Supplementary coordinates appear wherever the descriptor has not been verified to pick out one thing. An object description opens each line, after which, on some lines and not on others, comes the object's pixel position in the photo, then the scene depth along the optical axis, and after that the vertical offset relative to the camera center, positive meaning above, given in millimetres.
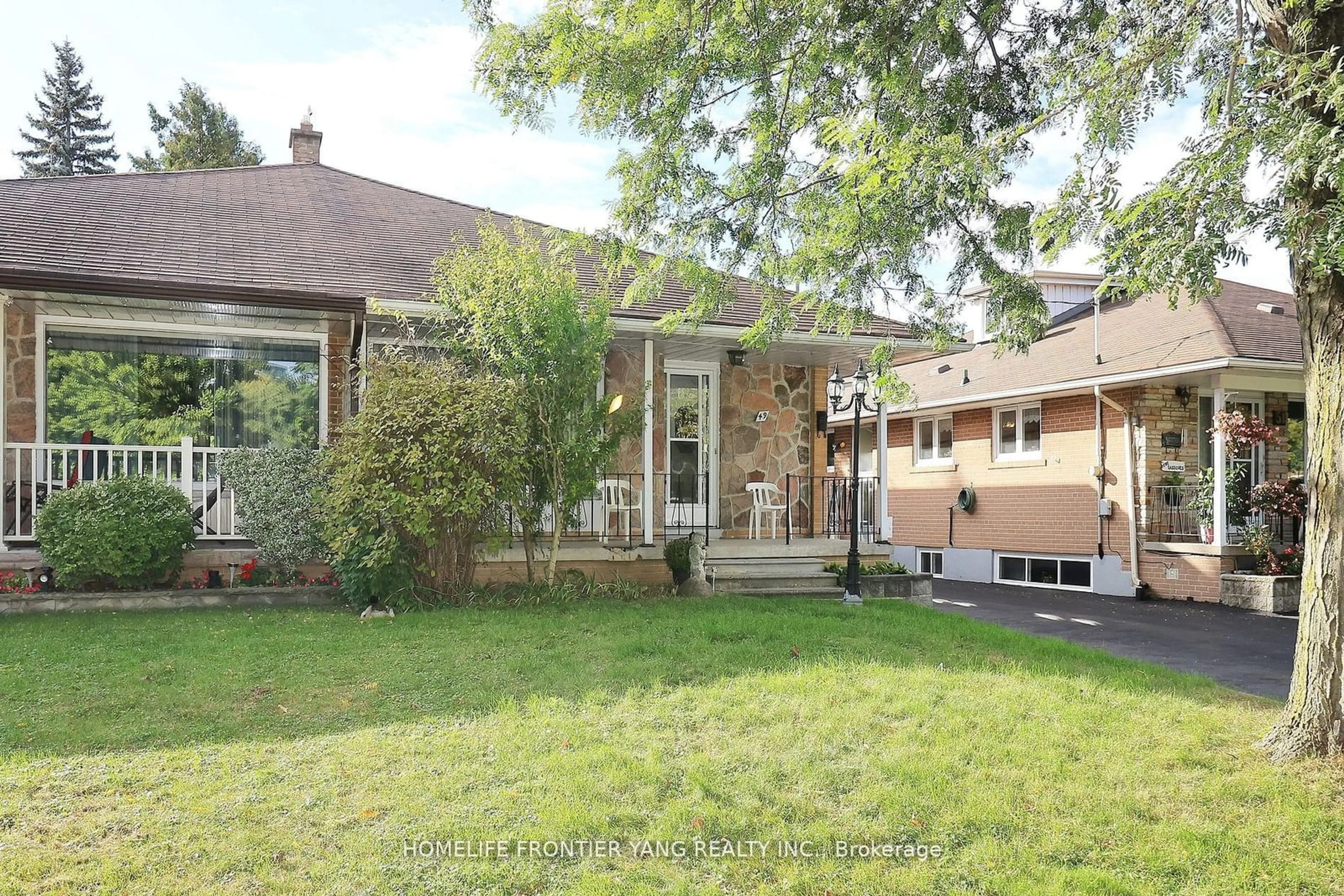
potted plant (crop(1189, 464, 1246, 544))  12594 -334
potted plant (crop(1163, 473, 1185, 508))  13438 -217
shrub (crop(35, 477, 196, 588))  7621 -520
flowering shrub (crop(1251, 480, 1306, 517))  12188 -259
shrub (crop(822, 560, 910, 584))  10117 -1105
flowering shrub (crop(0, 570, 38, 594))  7812 -1013
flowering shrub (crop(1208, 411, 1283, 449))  12078 +744
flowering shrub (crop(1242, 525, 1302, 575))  11984 -1105
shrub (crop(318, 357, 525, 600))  7691 +102
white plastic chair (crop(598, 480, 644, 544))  9914 -297
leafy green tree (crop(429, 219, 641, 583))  8266 +1286
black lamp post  9250 +109
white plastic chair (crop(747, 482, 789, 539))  11469 -369
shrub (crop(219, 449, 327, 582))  8289 -267
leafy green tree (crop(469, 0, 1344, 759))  4258 +2249
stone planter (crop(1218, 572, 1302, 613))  11516 -1588
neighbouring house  12797 +607
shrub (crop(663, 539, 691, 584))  9461 -912
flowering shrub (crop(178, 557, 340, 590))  8500 -1052
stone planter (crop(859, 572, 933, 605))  9898 -1302
